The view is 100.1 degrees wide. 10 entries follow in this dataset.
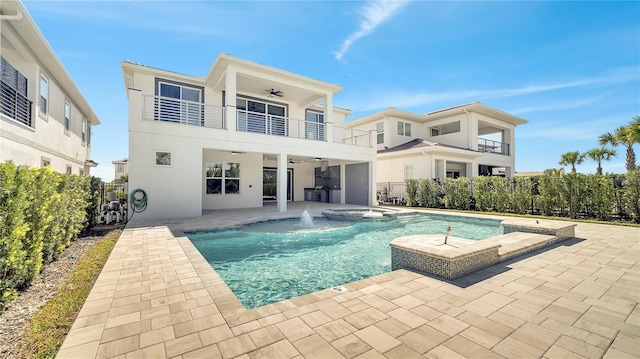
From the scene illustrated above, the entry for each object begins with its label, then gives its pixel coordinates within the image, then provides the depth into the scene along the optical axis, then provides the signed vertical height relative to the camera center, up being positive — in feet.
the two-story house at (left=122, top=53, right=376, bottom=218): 33.73 +6.58
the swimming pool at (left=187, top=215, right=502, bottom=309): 15.42 -5.50
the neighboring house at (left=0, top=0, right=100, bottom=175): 26.74 +11.34
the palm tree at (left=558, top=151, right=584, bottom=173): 100.32 +10.29
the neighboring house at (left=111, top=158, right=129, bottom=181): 109.25 +7.02
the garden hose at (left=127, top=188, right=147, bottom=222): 32.14 -1.95
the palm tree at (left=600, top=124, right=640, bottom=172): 62.21 +11.42
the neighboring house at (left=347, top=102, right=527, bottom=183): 61.62 +11.94
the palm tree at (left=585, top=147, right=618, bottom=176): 90.48 +10.90
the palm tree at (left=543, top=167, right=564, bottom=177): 99.30 +6.26
